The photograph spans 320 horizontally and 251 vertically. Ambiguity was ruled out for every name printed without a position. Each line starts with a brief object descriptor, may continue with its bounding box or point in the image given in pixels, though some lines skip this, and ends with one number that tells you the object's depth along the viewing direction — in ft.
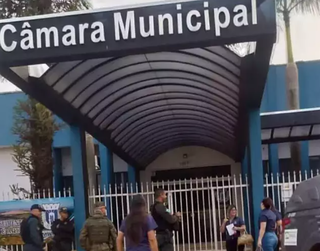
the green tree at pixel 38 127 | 52.75
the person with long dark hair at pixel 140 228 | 25.73
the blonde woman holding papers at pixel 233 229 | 39.24
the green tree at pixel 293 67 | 66.89
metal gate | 45.01
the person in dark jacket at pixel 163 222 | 30.45
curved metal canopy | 35.65
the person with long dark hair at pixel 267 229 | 34.53
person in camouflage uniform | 30.07
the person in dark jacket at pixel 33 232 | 33.30
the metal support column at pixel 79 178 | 42.16
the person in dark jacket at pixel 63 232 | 40.27
